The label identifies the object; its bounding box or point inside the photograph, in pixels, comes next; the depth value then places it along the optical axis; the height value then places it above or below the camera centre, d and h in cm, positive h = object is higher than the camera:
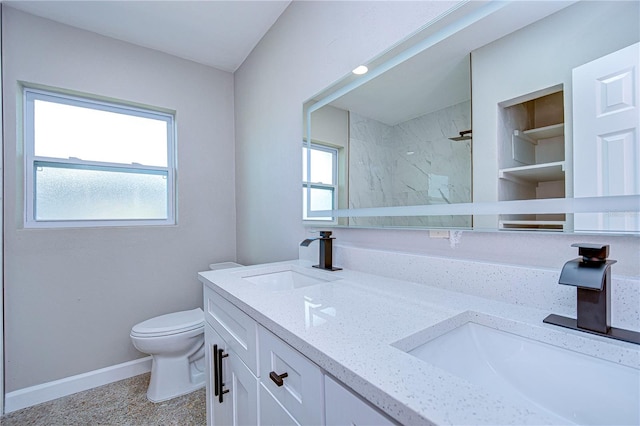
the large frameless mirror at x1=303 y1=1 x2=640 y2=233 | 63 +27
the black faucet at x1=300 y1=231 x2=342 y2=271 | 133 -18
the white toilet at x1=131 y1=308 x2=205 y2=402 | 174 -89
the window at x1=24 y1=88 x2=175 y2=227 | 189 +37
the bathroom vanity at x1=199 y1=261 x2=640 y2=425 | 42 -28
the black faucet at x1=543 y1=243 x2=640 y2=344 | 53 -16
